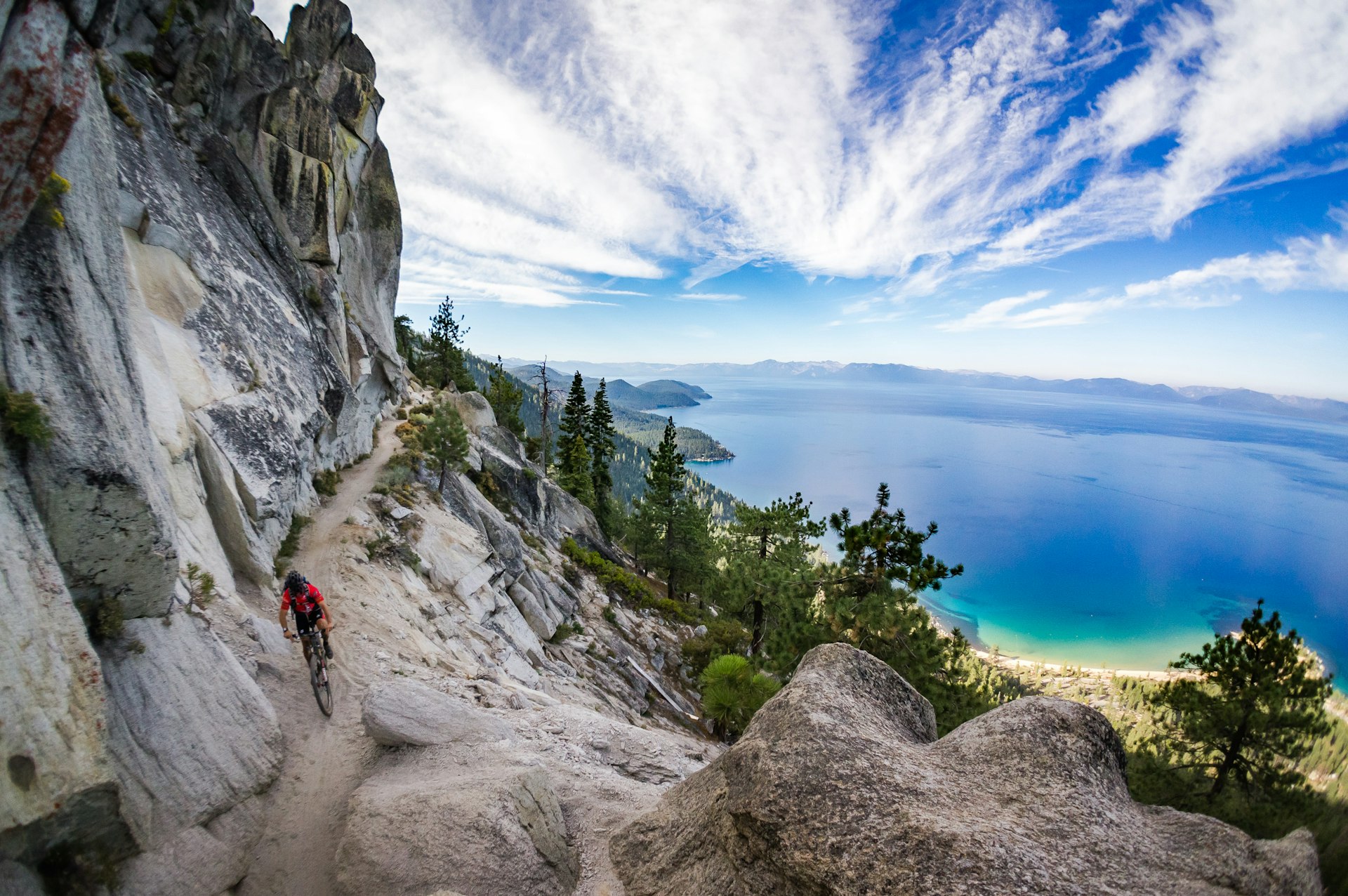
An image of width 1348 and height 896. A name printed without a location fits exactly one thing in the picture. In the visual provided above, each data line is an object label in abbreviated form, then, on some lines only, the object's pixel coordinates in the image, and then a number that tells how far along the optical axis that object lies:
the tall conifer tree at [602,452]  47.34
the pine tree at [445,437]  22.48
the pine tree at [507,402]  47.75
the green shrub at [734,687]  14.84
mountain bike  9.35
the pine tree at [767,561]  18.13
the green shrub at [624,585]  33.06
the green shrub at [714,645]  25.88
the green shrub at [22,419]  5.61
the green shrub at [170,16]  18.52
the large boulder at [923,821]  4.55
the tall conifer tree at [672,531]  39.50
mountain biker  9.54
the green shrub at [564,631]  22.72
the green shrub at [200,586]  9.38
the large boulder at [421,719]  8.66
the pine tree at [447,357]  53.78
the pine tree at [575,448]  45.09
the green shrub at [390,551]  16.45
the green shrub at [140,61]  17.41
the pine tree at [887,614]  13.73
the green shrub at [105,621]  6.43
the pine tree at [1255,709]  12.51
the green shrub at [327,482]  18.76
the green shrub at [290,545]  13.84
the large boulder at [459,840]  6.21
